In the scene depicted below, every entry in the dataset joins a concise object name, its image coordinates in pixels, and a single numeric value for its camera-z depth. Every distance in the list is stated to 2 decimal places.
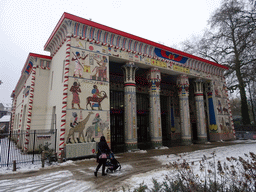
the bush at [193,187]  3.37
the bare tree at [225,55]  17.15
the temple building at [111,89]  10.25
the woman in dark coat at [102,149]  6.33
